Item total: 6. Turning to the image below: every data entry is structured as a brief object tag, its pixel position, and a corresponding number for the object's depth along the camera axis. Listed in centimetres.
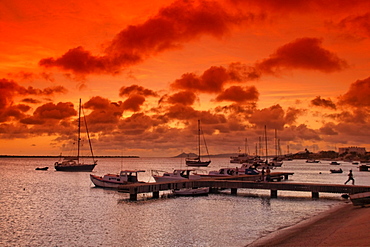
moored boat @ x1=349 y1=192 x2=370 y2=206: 3344
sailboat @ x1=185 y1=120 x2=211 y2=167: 18495
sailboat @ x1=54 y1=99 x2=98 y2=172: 12862
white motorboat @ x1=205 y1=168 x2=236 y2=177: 7350
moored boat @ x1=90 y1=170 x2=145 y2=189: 6106
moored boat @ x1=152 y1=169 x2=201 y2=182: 6412
